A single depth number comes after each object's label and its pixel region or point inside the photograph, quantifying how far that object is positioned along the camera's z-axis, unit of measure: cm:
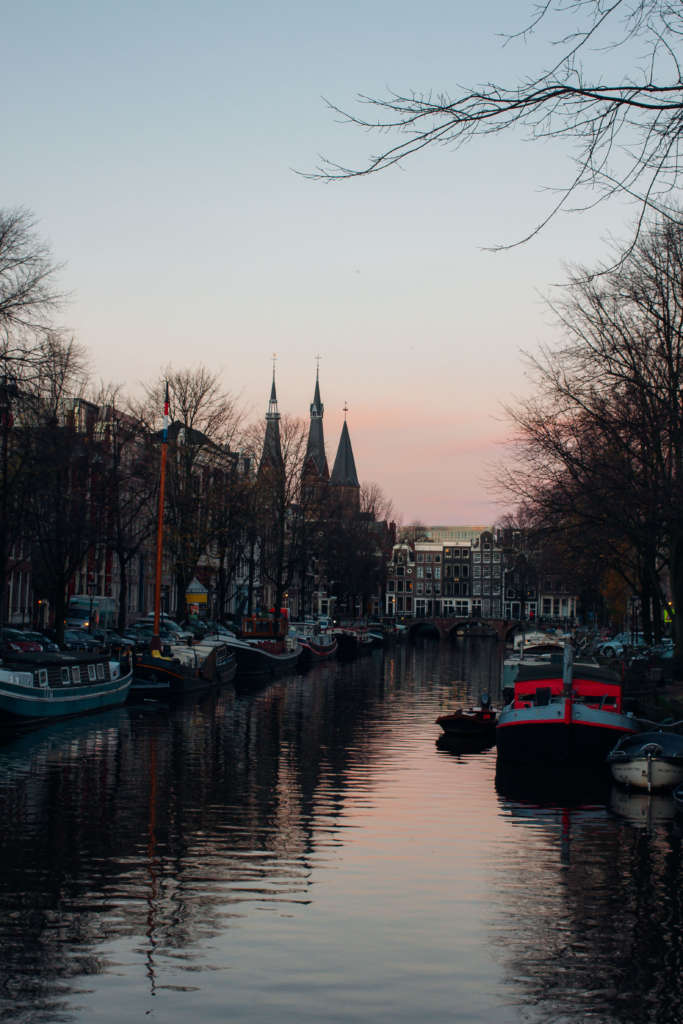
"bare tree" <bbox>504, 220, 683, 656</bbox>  4203
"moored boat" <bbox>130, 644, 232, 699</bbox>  5656
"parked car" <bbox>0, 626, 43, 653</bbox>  6125
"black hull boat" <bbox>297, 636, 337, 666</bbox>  9750
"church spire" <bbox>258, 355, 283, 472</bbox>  9544
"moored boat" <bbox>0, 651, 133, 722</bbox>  4131
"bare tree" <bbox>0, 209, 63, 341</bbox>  4188
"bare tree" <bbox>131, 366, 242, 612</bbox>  7869
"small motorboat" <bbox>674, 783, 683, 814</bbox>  2861
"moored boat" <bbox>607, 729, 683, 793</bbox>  3097
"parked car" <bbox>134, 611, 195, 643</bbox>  7400
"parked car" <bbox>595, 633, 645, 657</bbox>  8098
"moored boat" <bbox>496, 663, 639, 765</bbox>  3441
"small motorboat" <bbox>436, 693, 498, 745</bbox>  4375
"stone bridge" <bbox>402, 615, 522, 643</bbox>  19500
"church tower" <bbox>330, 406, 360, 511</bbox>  12802
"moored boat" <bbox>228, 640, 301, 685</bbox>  7575
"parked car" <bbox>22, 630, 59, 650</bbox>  6451
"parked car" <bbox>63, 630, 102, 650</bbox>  6812
